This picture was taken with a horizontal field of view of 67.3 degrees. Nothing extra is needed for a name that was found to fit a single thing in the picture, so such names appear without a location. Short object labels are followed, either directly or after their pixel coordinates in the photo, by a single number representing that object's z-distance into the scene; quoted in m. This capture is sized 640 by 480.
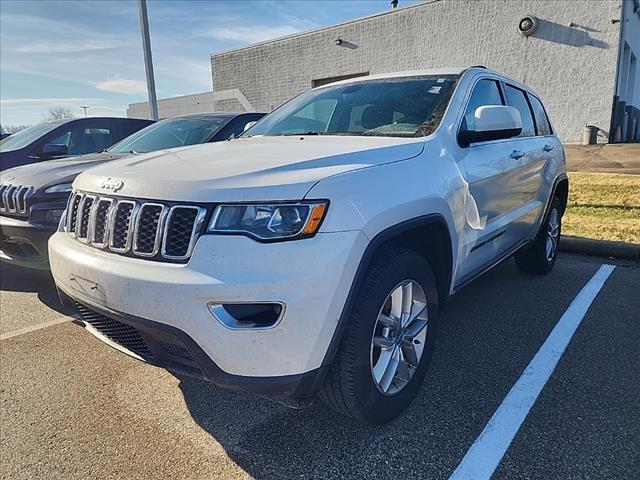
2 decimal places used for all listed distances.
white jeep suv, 1.87
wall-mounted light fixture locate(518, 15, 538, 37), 17.64
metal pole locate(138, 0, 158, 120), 11.82
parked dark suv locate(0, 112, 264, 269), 4.07
